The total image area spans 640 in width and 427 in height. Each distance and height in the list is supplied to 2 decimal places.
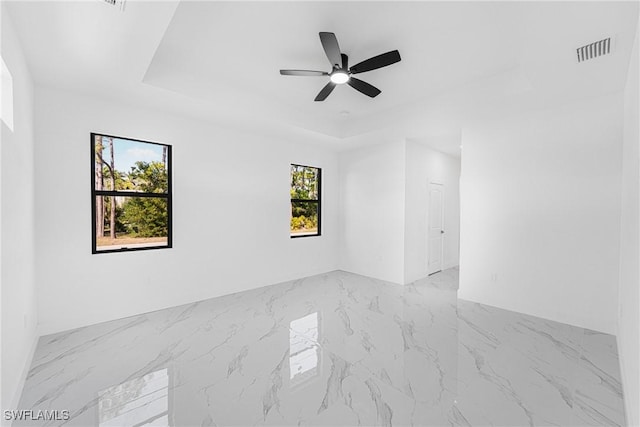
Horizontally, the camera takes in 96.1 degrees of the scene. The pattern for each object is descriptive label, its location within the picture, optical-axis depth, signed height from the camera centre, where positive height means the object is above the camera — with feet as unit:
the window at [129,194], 11.30 +0.71
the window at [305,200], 18.26 +0.72
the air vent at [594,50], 7.26 +4.27
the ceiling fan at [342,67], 8.05 +4.56
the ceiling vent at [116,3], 5.99 +4.39
